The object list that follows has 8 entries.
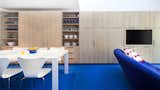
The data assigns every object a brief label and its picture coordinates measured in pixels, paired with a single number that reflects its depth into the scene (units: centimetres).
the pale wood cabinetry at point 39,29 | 591
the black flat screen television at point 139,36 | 590
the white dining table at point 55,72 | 286
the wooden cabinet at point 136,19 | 587
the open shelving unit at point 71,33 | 602
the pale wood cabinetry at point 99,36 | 592
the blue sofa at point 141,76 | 169
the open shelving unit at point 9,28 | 611
